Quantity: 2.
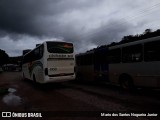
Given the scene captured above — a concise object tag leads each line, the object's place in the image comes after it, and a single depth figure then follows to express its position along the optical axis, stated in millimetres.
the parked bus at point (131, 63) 5798
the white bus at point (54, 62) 8075
